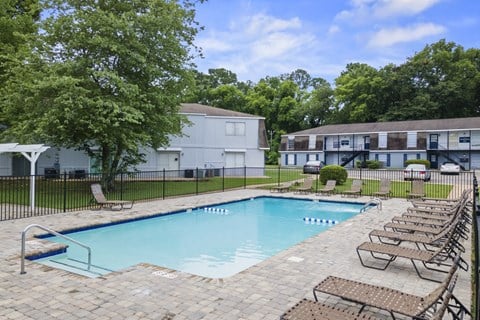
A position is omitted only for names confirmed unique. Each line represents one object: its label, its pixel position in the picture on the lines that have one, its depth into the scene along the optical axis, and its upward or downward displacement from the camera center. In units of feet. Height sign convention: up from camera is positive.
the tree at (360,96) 179.32 +33.66
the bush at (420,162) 126.00 -1.13
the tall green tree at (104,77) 49.73 +13.02
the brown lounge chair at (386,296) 11.61 -5.41
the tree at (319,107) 194.70 +29.10
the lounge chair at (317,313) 11.35 -5.31
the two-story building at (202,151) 87.25 +1.84
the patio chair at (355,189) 57.88 -5.32
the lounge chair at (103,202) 42.34 -5.64
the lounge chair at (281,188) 65.21 -5.75
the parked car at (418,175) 82.84 -4.22
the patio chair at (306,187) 63.87 -5.53
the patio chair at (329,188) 61.26 -5.43
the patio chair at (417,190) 53.42 -5.04
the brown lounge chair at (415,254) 18.83 -5.44
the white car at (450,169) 102.50 -3.03
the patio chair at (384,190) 55.29 -5.25
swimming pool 26.63 -8.03
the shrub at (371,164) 139.45 -2.26
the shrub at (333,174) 72.64 -3.34
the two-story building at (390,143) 132.87 +6.68
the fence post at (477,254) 7.35 -3.18
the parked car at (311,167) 109.99 -3.04
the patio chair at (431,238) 22.09 -5.39
